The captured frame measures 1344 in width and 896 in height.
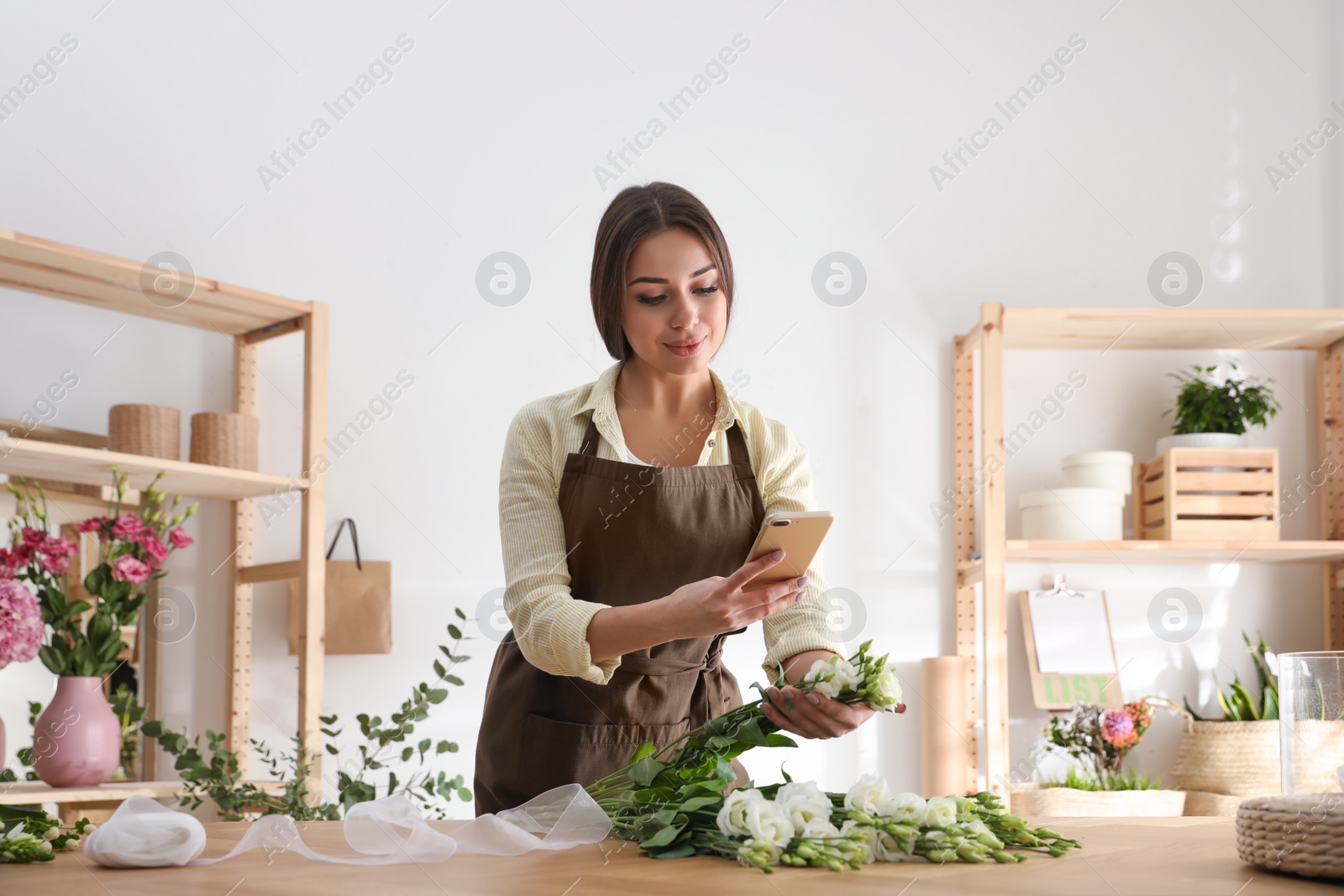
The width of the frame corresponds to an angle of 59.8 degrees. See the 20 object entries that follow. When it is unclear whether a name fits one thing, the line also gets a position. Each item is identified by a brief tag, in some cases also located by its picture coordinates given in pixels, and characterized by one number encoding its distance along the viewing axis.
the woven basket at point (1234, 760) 2.67
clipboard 2.94
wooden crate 2.75
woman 1.65
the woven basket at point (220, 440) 2.62
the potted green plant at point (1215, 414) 2.83
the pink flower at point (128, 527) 2.37
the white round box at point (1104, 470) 2.87
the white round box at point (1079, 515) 2.80
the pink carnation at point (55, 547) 2.26
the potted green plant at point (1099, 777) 2.58
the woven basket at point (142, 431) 2.51
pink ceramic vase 2.26
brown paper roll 2.81
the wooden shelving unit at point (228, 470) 2.38
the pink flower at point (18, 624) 2.11
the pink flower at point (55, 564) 2.27
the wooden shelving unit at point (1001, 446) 2.68
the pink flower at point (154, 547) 2.40
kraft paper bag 2.85
